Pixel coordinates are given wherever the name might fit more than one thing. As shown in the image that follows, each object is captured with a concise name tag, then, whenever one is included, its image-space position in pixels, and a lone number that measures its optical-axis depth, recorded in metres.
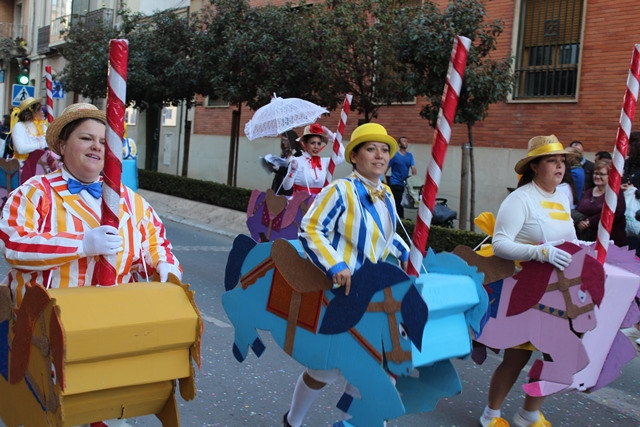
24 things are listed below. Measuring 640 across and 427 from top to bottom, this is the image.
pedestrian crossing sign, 18.17
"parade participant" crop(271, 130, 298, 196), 8.70
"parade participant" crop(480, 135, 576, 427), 4.35
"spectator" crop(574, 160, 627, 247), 7.71
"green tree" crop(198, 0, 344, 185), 13.84
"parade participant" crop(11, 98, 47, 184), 9.76
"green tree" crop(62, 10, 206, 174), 17.75
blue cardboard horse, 3.19
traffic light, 18.28
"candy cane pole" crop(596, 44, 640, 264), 4.68
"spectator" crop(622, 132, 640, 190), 7.82
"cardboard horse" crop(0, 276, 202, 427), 2.48
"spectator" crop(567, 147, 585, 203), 9.29
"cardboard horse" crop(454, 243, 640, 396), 4.14
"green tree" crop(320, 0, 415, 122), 12.66
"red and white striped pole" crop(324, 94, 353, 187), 7.82
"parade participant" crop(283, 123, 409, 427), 3.67
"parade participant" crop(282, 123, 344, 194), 8.26
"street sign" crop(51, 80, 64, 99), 19.86
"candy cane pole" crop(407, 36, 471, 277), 3.42
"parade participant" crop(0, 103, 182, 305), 2.84
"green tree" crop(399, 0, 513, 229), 10.53
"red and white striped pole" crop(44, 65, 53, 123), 8.97
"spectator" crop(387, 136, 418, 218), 13.92
